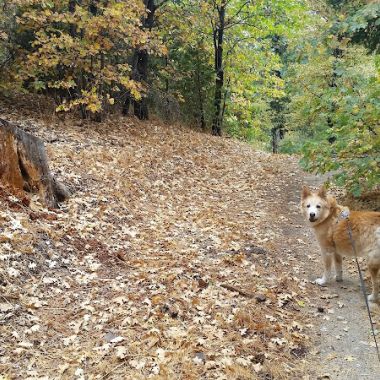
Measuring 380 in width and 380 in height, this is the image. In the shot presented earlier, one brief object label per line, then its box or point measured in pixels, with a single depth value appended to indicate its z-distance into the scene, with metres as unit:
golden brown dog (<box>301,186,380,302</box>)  5.34
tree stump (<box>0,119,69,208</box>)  6.48
